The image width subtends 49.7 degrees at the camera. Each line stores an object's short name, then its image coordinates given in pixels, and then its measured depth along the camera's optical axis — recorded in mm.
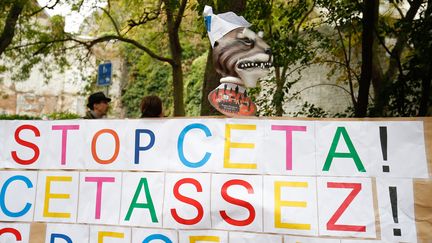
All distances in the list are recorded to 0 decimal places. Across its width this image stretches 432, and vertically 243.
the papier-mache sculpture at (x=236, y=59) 2945
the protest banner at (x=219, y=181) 2607
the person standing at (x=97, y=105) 4340
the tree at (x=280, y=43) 6027
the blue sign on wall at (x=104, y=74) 6449
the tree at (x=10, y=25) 7570
